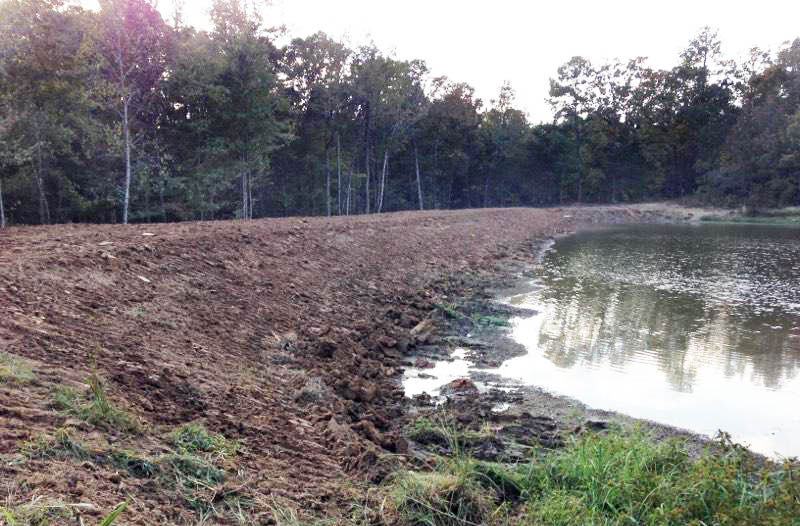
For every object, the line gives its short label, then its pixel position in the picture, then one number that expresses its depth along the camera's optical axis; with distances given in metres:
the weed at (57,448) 3.21
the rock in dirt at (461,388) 7.51
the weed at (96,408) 3.84
